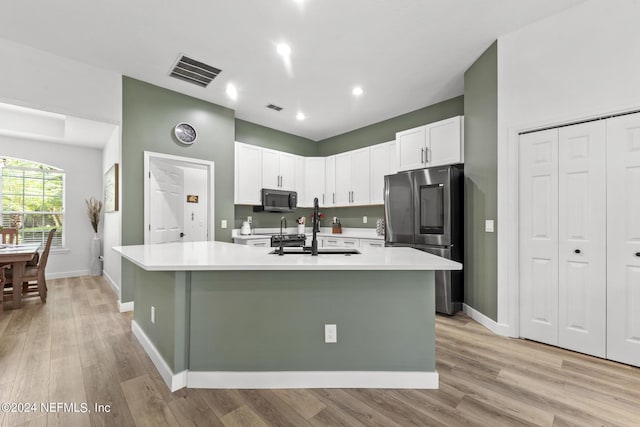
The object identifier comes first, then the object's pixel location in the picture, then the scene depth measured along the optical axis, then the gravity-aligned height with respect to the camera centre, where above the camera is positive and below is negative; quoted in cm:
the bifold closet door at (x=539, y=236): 260 -21
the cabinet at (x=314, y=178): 582 +73
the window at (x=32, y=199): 528 +28
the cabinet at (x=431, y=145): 360 +94
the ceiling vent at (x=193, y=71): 329 +174
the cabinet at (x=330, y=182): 564 +64
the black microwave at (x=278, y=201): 506 +24
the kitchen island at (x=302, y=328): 192 -77
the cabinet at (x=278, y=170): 520 +83
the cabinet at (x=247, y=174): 481 +69
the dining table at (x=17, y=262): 360 -63
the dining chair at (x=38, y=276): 393 -86
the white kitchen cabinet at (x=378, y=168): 478 +78
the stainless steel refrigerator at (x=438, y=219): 339 -6
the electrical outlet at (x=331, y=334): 192 -81
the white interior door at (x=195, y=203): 420 +16
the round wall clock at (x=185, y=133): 403 +116
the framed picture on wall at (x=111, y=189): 408 +40
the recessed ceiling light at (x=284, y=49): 294 +174
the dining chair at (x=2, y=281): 371 -88
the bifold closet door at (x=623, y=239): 222 -20
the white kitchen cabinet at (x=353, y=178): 512 +67
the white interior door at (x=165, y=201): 387 +18
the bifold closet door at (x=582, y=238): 237 -21
